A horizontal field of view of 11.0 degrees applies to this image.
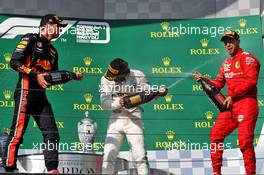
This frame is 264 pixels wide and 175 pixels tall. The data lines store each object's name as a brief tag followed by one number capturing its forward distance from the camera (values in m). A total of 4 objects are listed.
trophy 10.23
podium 9.70
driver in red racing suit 9.94
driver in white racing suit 9.78
